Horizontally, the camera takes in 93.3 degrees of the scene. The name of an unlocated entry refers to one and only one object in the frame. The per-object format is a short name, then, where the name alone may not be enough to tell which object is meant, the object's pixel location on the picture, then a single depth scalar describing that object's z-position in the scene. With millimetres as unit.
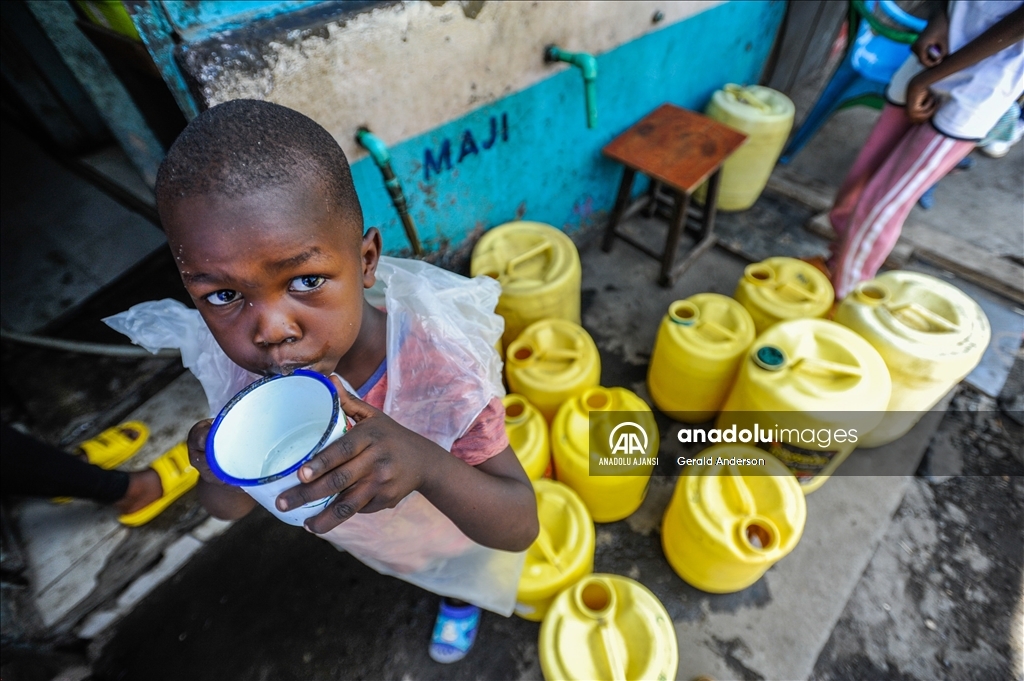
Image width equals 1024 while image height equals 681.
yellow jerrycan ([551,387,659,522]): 1688
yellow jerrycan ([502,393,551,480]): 1666
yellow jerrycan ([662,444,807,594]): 1476
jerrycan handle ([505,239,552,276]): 2126
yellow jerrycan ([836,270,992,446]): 1744
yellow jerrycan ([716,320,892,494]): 1575
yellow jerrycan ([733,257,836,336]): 2061
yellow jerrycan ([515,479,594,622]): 1481
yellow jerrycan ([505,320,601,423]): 1845
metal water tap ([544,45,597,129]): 1942
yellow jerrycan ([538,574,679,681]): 1282
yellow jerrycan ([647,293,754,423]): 1896
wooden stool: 2439
